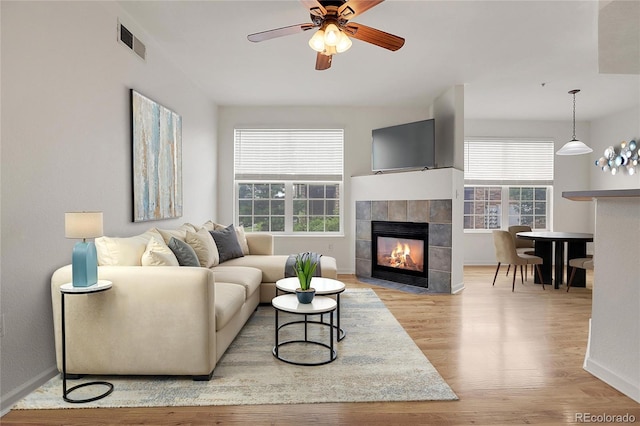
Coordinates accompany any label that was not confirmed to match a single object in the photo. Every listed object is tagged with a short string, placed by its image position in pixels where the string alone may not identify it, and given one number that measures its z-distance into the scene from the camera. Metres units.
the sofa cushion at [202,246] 3.87
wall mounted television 5.31
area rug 2.25
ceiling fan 2.57
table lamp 2.22
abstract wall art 3.53
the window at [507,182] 7.15
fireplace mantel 4.98
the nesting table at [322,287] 3.08
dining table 5.16
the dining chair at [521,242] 6.09
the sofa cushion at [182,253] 3.16
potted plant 2.89
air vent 3.25
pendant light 5.31
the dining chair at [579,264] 4.97
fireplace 5.33
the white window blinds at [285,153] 6.33
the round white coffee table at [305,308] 2.73
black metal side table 2.17
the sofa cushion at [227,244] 4.50
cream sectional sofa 2.41
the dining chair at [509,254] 5.25
